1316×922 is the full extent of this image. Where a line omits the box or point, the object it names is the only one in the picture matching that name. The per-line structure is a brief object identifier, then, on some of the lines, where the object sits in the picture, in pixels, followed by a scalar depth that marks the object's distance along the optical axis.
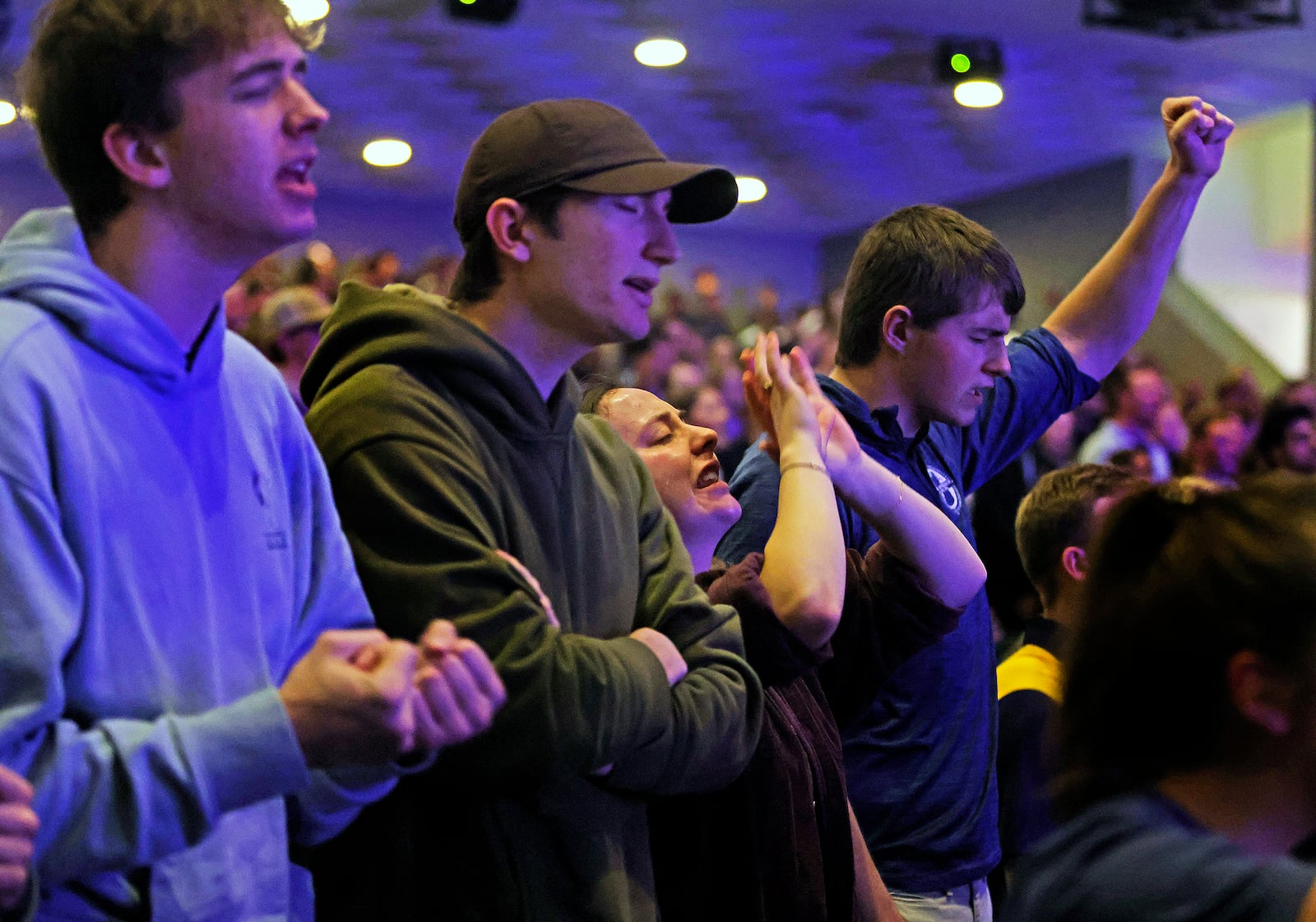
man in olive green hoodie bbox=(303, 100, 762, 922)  1.39
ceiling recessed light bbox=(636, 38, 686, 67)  7.89
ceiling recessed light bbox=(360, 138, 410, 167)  10.03
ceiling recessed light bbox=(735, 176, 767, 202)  9.15
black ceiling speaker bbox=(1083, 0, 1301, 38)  7.00
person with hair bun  1.15
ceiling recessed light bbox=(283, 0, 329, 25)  5.53
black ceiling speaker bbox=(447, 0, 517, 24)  6.85
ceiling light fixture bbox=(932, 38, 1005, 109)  8.19
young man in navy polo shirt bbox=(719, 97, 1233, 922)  2.10
